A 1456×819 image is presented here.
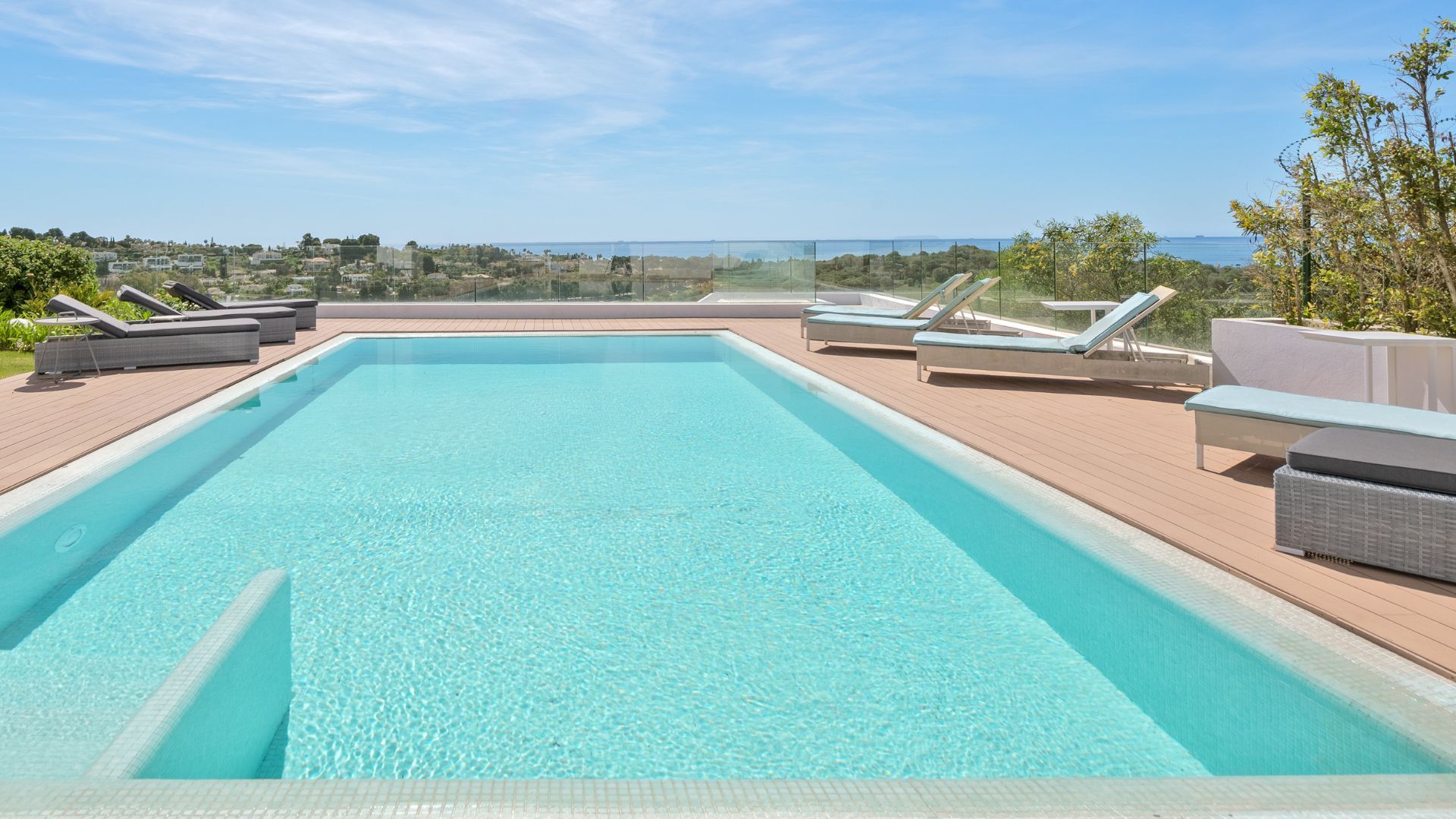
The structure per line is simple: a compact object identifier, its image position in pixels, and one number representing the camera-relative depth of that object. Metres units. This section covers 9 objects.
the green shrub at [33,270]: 11.62
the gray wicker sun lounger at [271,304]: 12.64
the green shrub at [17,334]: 10.33
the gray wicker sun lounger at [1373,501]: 3.07
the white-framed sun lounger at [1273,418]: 3.92
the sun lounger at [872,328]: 9.84
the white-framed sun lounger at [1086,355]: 7.38
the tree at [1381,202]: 6.19
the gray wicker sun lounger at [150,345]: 8.76
